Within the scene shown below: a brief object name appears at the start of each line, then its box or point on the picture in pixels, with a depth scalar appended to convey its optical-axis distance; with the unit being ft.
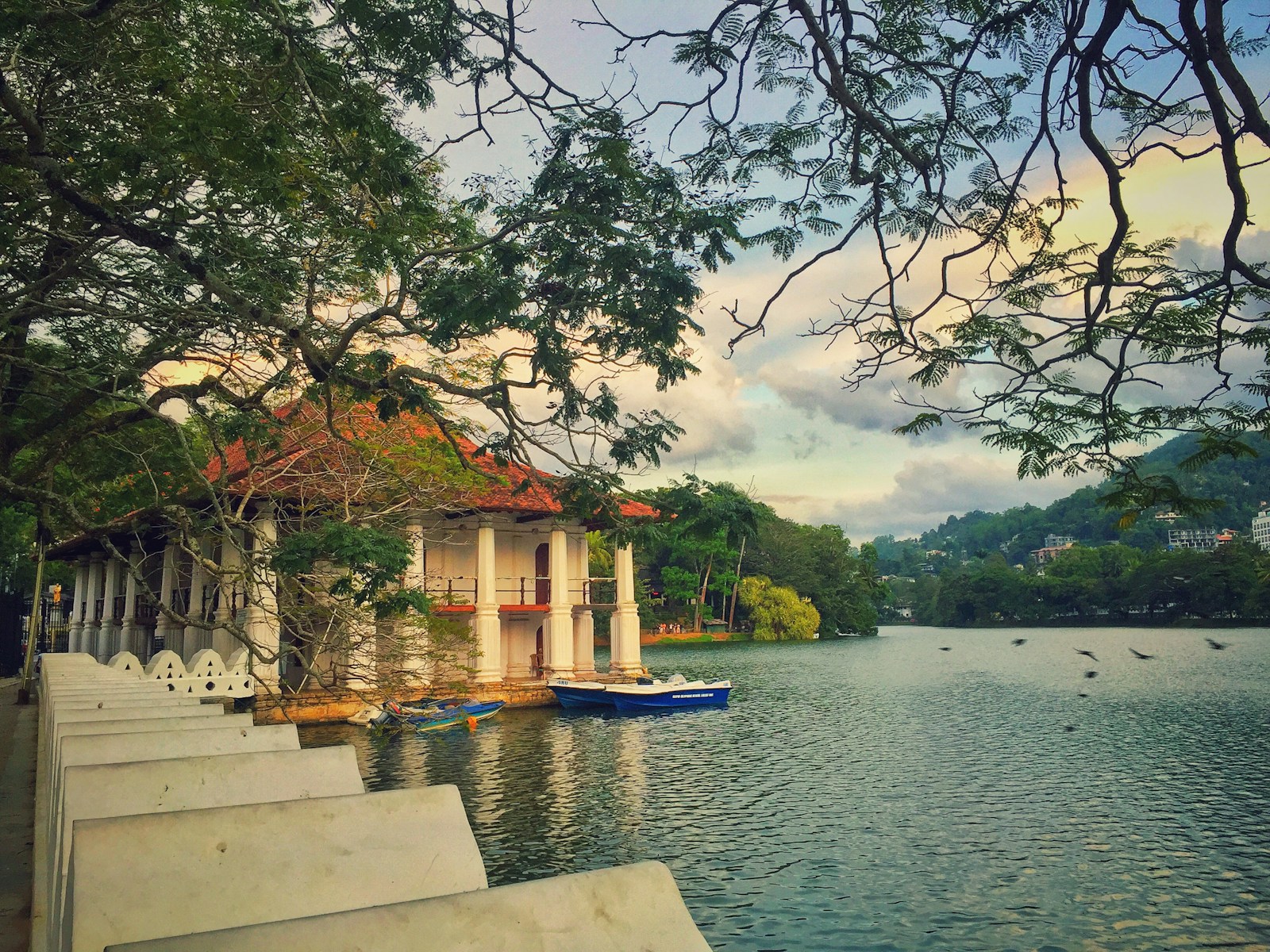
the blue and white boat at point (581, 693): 95.30
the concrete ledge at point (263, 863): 8.95
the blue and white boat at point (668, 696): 94.58
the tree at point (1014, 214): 12.88
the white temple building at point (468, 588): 81.10
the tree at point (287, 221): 19.89
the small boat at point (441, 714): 78.18
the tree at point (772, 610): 246.88
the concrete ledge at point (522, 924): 7.11
